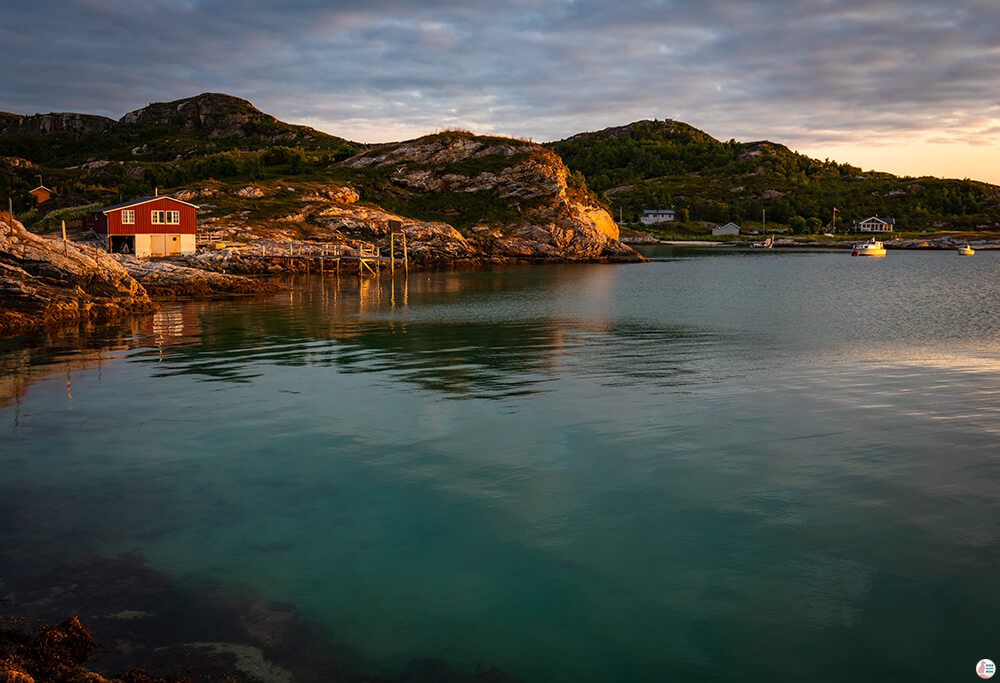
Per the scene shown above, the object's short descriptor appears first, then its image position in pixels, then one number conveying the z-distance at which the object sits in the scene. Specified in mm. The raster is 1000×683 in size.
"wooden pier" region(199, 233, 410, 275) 93062
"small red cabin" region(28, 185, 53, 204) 145250
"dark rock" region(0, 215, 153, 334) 44156
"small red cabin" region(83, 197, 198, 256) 79875
